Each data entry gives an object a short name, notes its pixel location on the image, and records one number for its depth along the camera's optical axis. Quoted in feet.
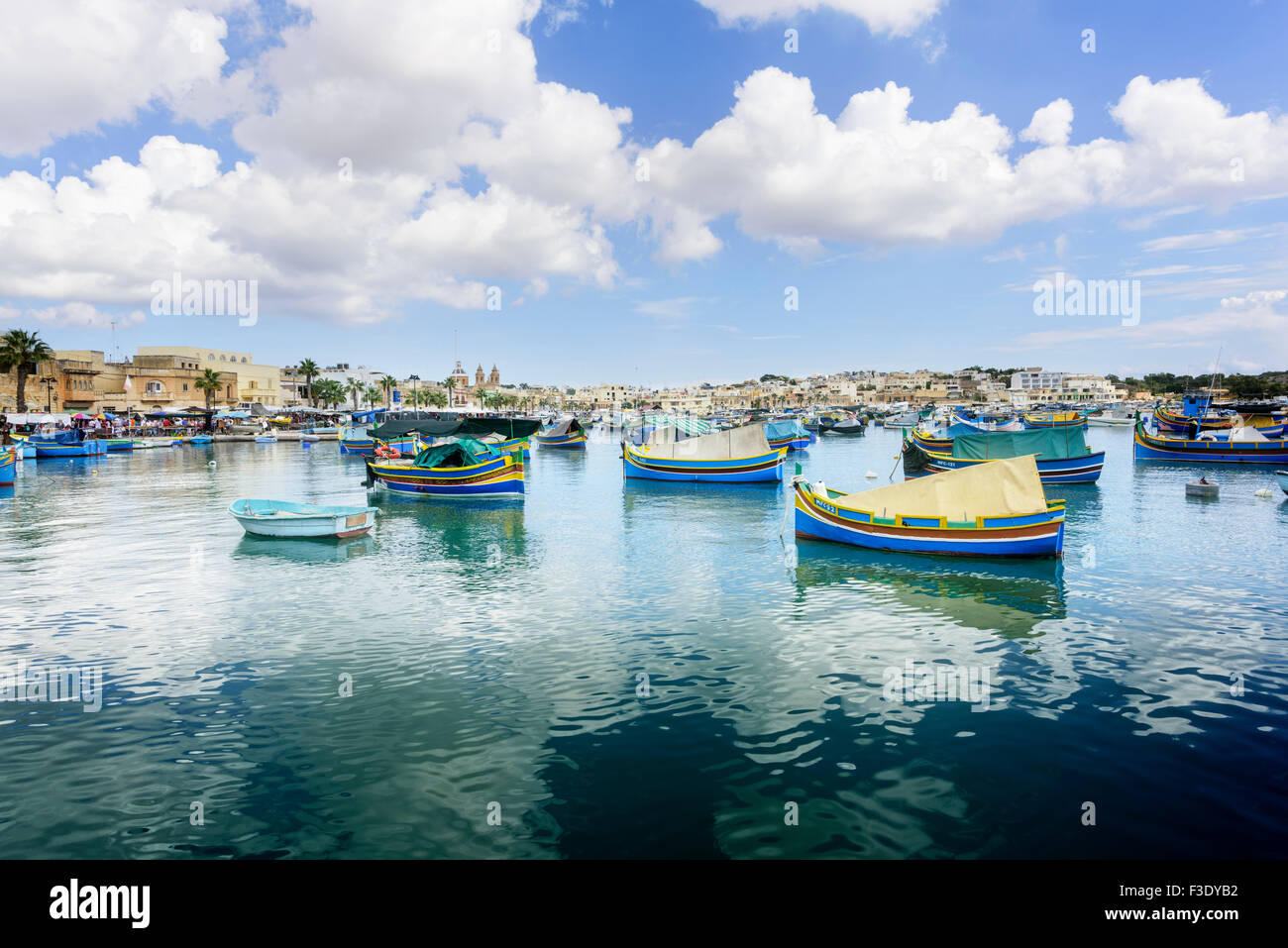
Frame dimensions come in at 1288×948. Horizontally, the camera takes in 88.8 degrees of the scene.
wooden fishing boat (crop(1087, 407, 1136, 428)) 496.35
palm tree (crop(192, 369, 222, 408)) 334.65
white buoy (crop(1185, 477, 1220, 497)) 122.08
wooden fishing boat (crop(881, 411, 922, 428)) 456.45
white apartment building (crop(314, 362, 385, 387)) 579.23
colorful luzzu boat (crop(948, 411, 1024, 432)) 253.85
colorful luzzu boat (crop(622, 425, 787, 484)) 155.12
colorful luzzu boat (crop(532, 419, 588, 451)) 307.17
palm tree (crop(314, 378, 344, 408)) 470.39
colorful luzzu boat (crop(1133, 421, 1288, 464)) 186.19
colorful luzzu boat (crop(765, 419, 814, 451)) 247.09
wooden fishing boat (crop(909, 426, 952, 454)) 177.21
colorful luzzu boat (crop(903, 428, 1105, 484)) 145.07
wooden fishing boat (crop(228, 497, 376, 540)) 86.38
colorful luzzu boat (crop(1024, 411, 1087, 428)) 282.89
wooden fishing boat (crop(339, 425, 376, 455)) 245.86
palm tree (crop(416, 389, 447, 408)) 552.82
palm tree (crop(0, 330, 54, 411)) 245.86
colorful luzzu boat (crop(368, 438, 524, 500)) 127.44
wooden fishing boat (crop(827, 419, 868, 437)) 409.90
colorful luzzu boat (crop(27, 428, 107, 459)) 212.02
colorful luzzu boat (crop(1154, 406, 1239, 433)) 243.64
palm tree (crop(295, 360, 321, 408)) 422.82
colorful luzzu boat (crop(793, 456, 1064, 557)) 71.72
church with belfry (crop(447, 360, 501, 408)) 574.64
